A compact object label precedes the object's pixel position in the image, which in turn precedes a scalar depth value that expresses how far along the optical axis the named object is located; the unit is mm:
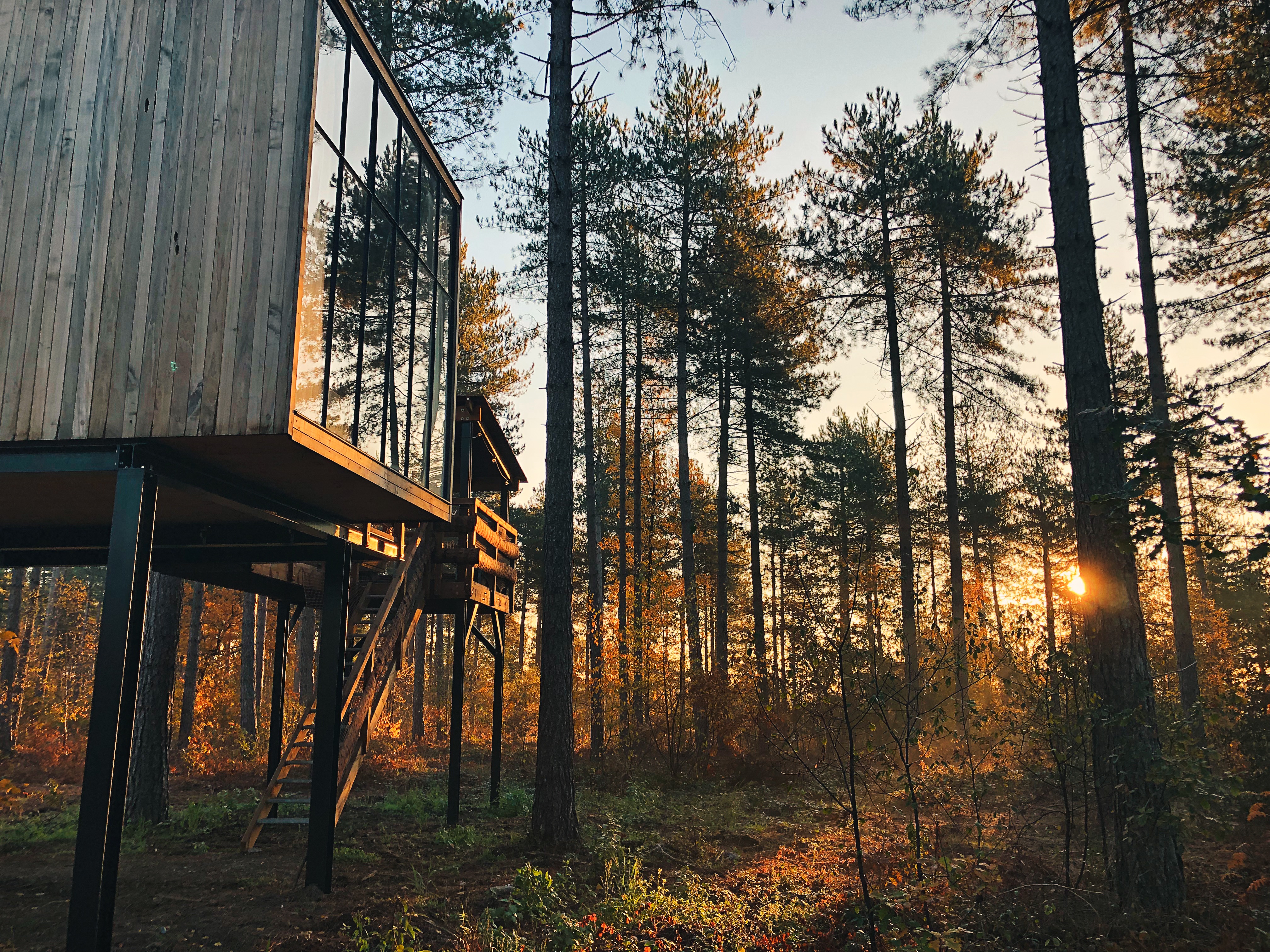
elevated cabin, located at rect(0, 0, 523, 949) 4664
